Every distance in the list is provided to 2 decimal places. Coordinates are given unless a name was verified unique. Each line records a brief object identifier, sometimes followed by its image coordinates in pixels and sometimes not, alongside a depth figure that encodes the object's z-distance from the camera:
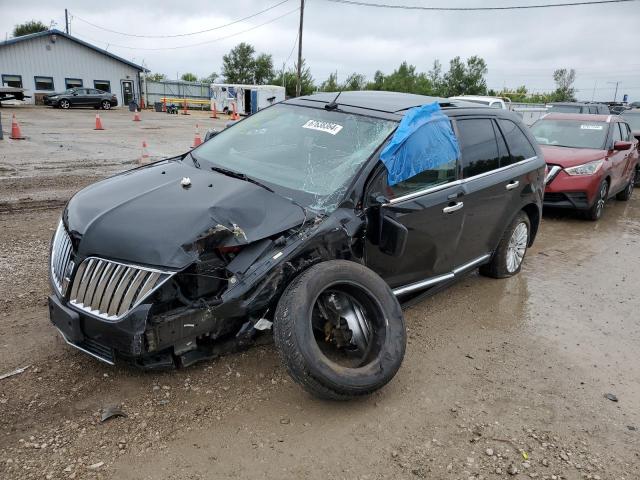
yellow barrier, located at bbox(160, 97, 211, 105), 43.17
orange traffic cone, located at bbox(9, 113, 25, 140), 14.96
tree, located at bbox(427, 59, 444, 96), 54.88
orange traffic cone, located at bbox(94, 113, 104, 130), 19.78
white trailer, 38.78
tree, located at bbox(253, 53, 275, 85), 66.62
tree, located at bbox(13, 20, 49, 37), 70.27
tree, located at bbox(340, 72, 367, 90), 49.40
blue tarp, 3.59
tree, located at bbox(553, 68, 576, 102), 55.73
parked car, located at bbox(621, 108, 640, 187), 13.68
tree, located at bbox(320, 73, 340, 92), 51.82
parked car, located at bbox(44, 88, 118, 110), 34.19
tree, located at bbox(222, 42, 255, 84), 67.19
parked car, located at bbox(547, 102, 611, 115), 18.47
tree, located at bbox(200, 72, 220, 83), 71.75
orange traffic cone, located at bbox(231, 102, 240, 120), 33.75
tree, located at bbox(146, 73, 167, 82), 60.41
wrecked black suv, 2.74
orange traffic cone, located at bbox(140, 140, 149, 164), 11.52
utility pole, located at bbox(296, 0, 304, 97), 34.47
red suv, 8.30
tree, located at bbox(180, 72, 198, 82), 76.78
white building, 36.81
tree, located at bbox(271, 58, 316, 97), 52.22
